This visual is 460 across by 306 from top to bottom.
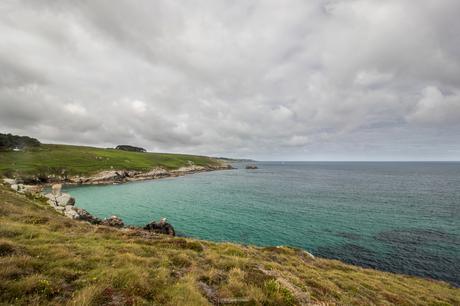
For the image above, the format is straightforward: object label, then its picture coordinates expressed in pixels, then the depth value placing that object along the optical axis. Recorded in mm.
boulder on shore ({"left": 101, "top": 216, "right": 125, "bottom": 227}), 30953
